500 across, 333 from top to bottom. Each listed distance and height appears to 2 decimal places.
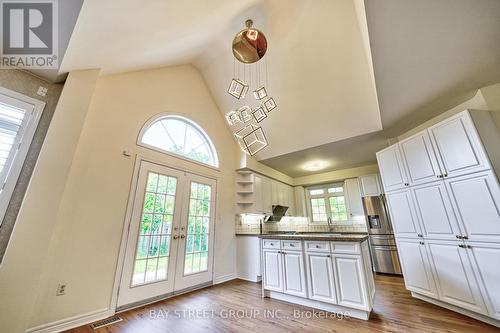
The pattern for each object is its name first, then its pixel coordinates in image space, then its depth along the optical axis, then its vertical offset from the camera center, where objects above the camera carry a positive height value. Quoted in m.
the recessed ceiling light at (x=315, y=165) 5.22 +1.68
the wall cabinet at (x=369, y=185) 5.07 +1.06
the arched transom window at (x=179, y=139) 3.31 +1.68
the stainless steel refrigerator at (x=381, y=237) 4.35 -0.25
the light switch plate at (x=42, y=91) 2.37 +1.66
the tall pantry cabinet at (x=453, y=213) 2.17 +0.15
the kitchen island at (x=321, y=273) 2.36 -0.61
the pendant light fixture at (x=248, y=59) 1.96 +1.81
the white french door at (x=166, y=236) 2.76 -0.12
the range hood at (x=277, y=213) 5.29 +0.38
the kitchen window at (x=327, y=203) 5.81 +0.74
